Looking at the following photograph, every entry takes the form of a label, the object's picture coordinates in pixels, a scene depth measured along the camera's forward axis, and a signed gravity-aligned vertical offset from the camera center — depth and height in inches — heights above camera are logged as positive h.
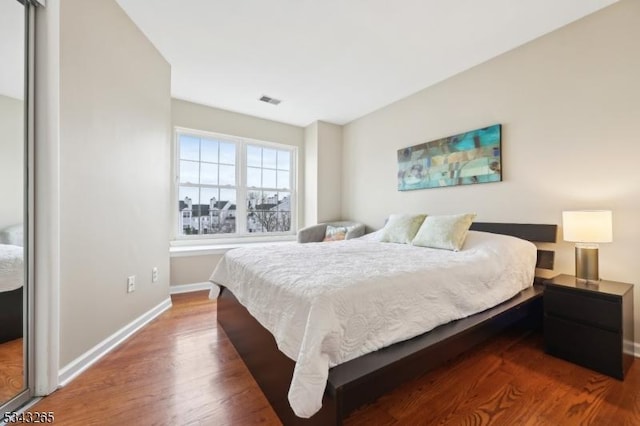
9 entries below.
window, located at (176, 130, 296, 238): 152.7 +15.9
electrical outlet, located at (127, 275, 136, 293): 90.1 -24.3
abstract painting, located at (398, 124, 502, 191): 105.4 +22.7
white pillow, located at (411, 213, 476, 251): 91.9 -7.0
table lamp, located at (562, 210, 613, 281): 71.9 -5.8
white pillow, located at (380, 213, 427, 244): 109.7 -6.7
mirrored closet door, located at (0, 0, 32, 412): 56.8 +2.6
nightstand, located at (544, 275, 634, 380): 65.6 -28.7
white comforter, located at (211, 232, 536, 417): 43.7 -17.0
